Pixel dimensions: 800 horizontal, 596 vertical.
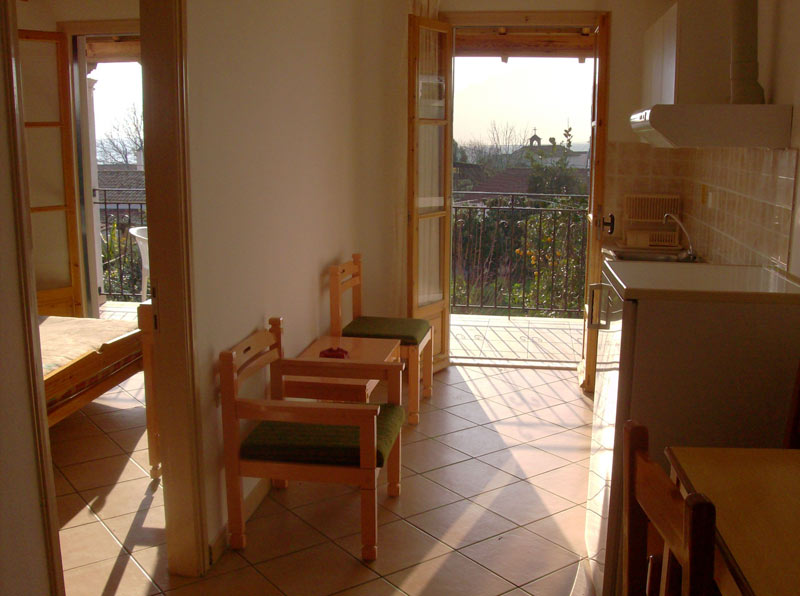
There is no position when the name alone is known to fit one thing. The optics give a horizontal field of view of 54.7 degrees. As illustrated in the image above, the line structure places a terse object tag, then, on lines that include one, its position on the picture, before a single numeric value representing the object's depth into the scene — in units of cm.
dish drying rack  478
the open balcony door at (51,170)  518
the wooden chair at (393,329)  423
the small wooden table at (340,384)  347
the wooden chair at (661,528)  112
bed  341
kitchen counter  226
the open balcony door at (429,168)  477
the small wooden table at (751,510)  125
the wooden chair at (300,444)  277
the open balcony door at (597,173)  474
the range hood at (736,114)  302
